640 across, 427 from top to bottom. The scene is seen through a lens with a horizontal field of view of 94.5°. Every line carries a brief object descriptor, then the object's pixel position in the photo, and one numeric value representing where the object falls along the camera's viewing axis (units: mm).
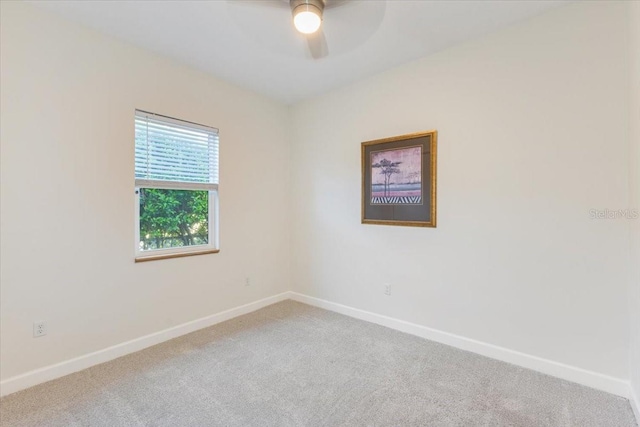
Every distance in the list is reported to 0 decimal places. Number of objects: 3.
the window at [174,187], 2646
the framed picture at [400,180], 2730
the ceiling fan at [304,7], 1732
